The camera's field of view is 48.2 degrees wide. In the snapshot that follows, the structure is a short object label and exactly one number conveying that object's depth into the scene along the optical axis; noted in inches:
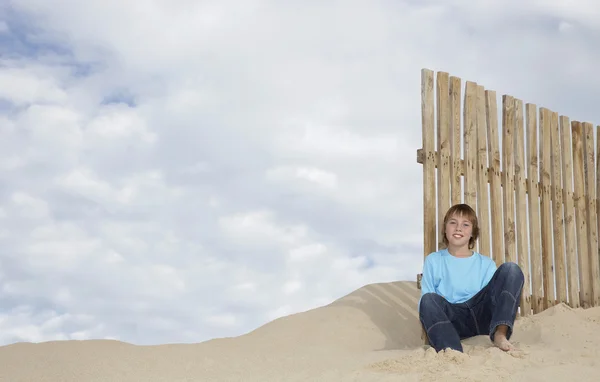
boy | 179.2
